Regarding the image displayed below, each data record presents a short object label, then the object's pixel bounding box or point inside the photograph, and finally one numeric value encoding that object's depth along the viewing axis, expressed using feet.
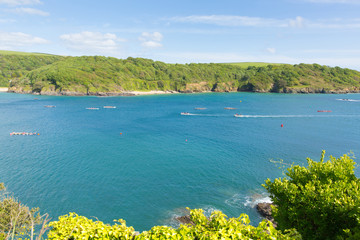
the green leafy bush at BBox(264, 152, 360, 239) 64.90
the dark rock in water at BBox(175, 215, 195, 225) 126.88
